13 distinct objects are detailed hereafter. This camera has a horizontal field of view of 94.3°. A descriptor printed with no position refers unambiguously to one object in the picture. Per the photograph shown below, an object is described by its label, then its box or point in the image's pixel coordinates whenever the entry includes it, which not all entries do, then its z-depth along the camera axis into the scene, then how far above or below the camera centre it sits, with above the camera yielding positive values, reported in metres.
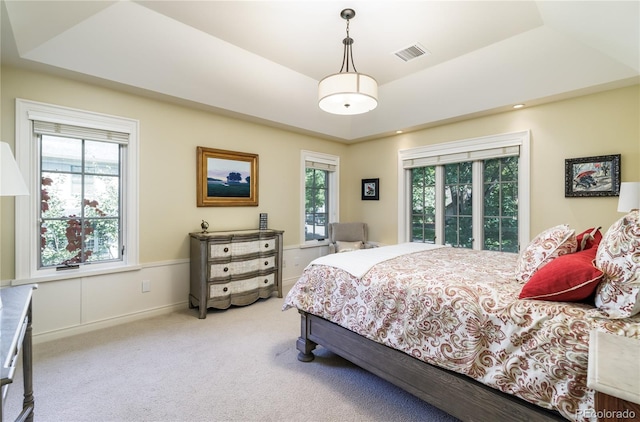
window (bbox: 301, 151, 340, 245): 5.00 +0.26
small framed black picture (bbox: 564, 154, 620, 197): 2.94 +0.35
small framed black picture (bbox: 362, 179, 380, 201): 5.06 +0.34
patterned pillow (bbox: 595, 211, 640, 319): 1.20 -0.26
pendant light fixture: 2.28 +0.93
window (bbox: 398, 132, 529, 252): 3.65 +0.23
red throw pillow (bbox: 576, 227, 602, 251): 1.83 -0.19
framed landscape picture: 3.76 +0.41
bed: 1.23 -0.58
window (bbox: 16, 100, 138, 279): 2.66 +0.16
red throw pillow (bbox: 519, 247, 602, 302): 1.34 -0.33
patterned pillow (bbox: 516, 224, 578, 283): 1.74 -0.24
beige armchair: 4.94 -0.42
